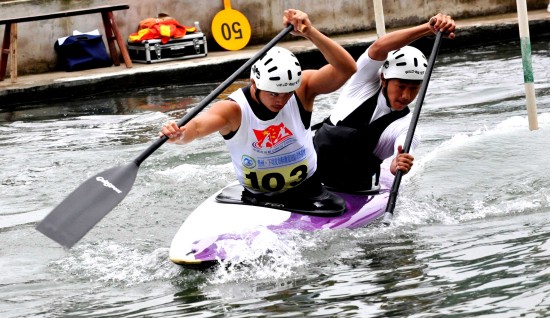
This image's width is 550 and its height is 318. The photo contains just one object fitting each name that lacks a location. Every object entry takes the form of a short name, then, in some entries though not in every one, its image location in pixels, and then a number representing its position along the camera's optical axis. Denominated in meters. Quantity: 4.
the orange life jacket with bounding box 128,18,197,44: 15.61
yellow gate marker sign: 16.47
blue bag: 15.61
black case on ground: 15.63
